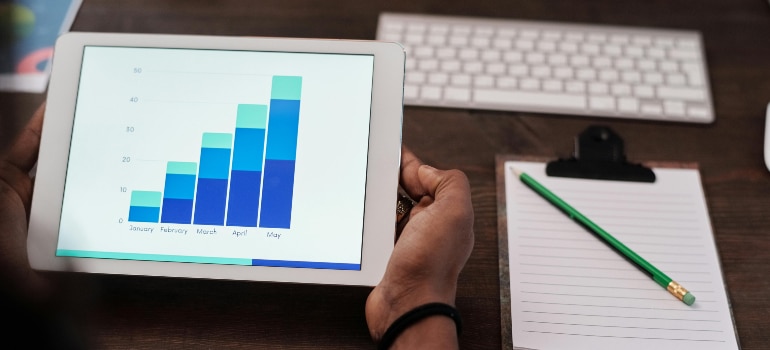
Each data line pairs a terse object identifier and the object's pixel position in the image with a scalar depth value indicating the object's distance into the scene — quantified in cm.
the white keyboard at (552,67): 82
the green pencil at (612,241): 66
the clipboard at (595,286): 64
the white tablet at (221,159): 62
